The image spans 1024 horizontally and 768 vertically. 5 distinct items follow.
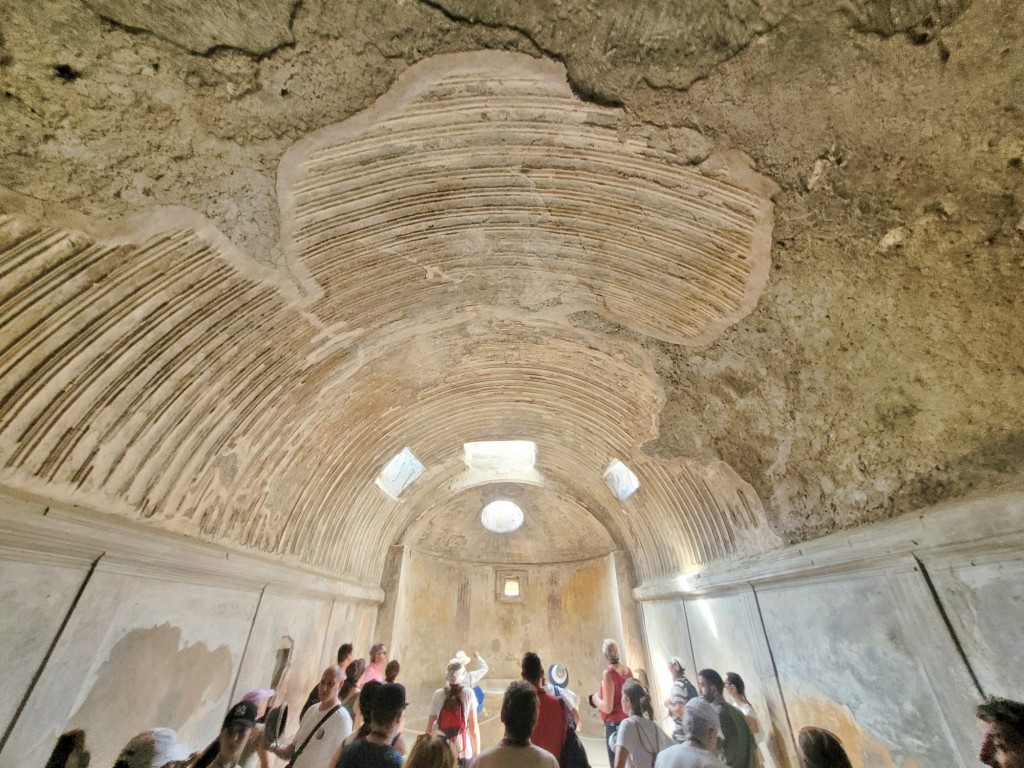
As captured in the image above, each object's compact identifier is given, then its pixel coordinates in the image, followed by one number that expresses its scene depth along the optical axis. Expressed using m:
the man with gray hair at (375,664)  6.45
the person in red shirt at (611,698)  5.94
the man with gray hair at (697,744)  2.57
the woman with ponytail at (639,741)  3.56
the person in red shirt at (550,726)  3.59
